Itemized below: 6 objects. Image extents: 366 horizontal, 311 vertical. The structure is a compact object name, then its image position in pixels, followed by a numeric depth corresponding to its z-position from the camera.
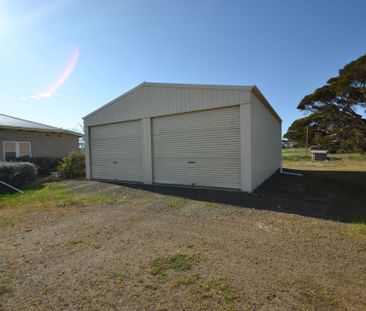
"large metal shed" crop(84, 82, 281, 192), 7.54
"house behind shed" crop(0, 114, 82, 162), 13.93
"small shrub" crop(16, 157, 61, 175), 14.29
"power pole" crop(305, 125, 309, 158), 28.14
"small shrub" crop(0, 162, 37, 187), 9.43
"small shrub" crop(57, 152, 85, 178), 12.86
